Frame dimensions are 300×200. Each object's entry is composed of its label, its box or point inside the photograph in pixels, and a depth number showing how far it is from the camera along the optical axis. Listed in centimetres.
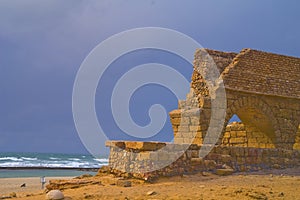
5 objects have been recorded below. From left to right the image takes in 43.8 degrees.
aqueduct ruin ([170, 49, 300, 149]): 1383
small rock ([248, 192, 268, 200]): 676
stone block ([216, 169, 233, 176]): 927
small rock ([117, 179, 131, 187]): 815
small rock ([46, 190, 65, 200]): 708
